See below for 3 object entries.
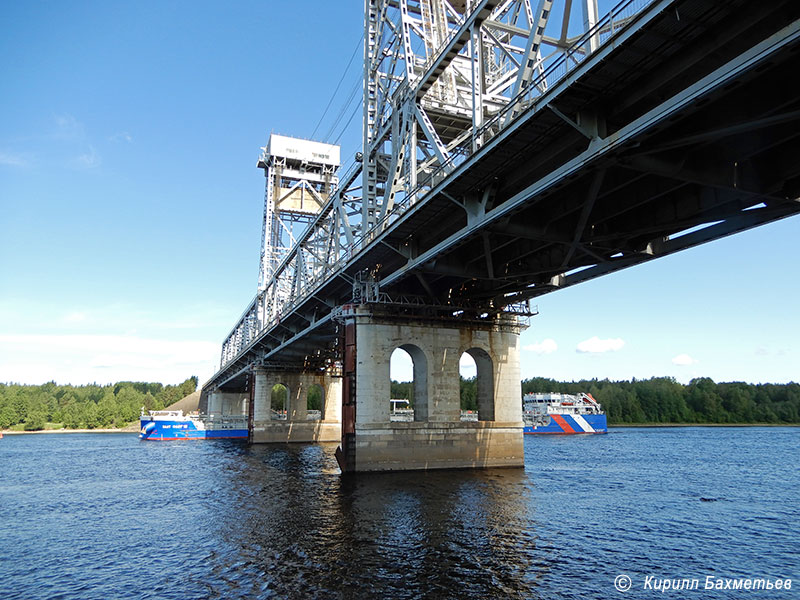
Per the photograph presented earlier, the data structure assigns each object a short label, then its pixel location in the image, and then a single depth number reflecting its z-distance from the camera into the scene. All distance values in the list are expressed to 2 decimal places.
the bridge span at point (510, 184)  14.25
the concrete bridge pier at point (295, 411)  79.50
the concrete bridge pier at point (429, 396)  37.16
